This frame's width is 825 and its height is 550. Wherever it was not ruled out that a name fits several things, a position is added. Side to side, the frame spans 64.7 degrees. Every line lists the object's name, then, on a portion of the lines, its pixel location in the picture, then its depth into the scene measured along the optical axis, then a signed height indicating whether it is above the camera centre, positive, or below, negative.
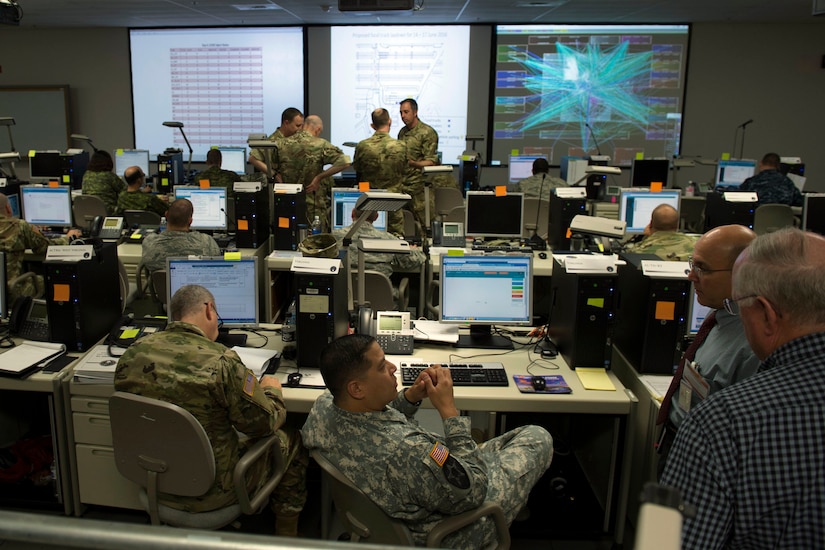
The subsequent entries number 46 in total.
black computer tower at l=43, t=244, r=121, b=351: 2.89 -0.69
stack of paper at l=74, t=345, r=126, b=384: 2.65 -0.91
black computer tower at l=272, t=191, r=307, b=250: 4.95 -0.51
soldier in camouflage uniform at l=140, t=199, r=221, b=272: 4.09 -0.59
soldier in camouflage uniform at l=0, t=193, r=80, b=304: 4.20 -0.63
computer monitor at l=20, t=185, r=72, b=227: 5.85 -0.54
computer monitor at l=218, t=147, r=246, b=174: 8.64 -0.13
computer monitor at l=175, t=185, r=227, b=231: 5.60 -0.49
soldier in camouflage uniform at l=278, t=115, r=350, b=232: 6.11 -0.10
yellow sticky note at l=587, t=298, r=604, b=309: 2.78 -0.61
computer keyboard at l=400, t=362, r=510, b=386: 2.68 -0.91
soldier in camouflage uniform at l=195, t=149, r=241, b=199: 6.12 -0.28
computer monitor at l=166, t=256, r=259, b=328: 3.14 -0.63
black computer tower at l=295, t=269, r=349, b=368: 2.72 -0.68
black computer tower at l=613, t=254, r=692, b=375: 2.68 -0.66
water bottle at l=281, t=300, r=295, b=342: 3.09 -0.86
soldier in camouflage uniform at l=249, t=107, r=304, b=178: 6.16 +0.20
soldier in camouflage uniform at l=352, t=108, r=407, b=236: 6.13 -0.05
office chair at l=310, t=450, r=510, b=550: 1.89 -1.06
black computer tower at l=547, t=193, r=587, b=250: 5.12 -0.46
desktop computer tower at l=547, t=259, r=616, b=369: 2.76 -0.68
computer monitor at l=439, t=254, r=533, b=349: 3.11 -0.65
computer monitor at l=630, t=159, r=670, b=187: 7.96 -0.16
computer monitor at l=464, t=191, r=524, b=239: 5.12 -0.47
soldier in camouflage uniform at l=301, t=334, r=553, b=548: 1.86 -0.86
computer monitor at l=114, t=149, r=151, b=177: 8.71 -0.17
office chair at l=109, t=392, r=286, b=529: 2.09 -1.01
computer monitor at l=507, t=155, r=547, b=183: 8.34 -0.15
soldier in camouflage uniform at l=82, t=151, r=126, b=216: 6.52 -0.36
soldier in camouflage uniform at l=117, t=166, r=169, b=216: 5.97 -0.48
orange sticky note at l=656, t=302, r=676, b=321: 2.70 -0.62
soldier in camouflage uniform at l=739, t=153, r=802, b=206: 7.21 -0.27
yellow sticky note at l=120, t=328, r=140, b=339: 3.00 -0.85
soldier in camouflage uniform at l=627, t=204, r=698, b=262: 3.95 -0.50
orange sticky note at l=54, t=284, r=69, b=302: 2.91 -0.66
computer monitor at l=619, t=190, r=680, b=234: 5.93 -0.43
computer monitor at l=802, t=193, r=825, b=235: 5.79 -0.43
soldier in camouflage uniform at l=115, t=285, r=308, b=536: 2.14 -0.77
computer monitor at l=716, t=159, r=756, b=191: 8.18 -0.14
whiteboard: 9.77 +0.43
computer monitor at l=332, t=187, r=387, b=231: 5.40 -0.47
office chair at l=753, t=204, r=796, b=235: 6.54 -0.56
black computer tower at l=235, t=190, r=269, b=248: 5.06 -0.53
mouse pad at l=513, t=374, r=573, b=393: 2.63 -0.92
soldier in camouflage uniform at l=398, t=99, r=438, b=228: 6.74 +0.06
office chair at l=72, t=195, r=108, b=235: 6.19 -0.61
